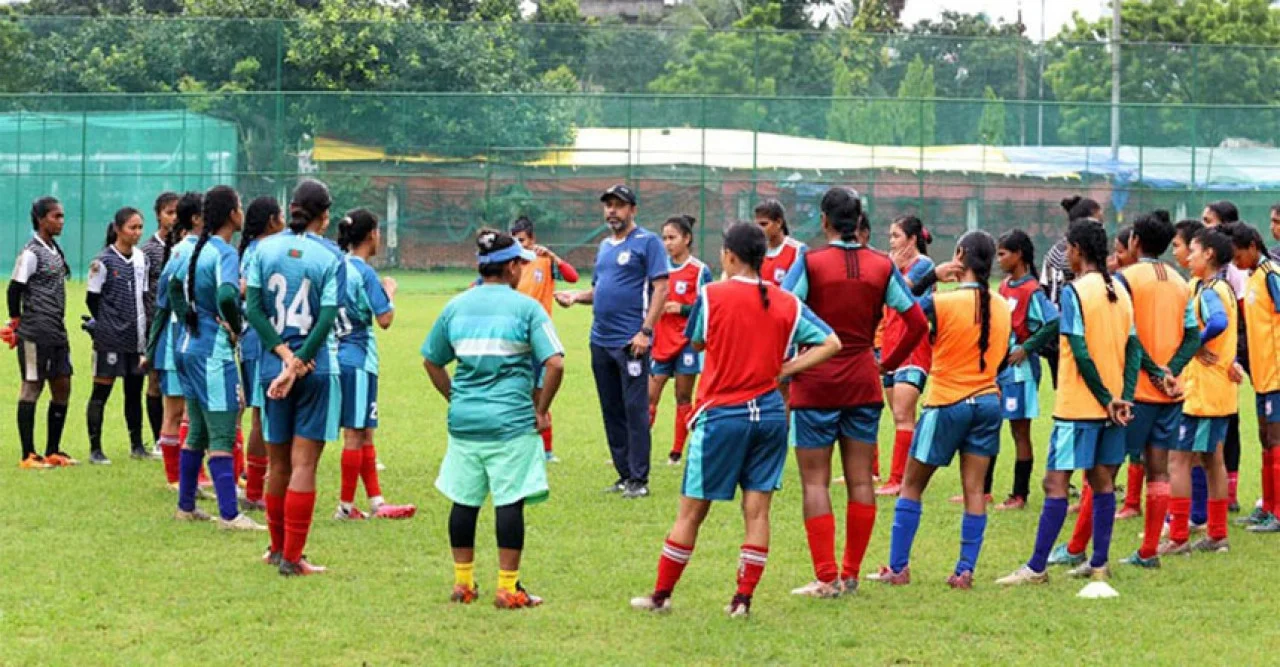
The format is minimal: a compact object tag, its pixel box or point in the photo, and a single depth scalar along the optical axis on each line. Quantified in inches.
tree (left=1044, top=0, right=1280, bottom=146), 1482.5
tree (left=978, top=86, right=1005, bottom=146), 1478.8
